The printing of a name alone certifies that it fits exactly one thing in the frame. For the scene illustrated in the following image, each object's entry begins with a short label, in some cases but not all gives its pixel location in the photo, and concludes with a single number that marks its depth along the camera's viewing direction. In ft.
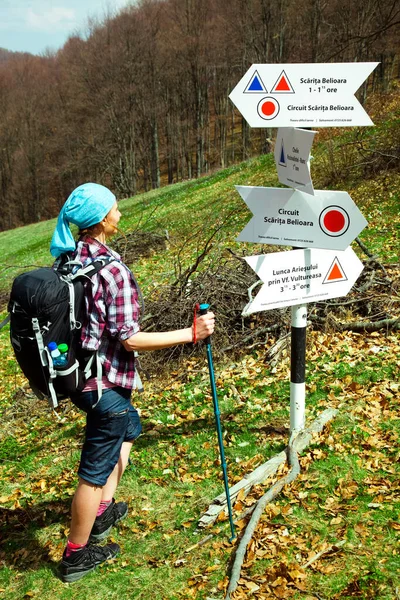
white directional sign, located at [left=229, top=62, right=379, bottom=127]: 10.31
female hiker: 9.22
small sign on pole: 10.46
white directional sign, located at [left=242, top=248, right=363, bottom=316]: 11.19
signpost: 10.44
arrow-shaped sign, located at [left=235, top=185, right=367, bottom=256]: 10.88
